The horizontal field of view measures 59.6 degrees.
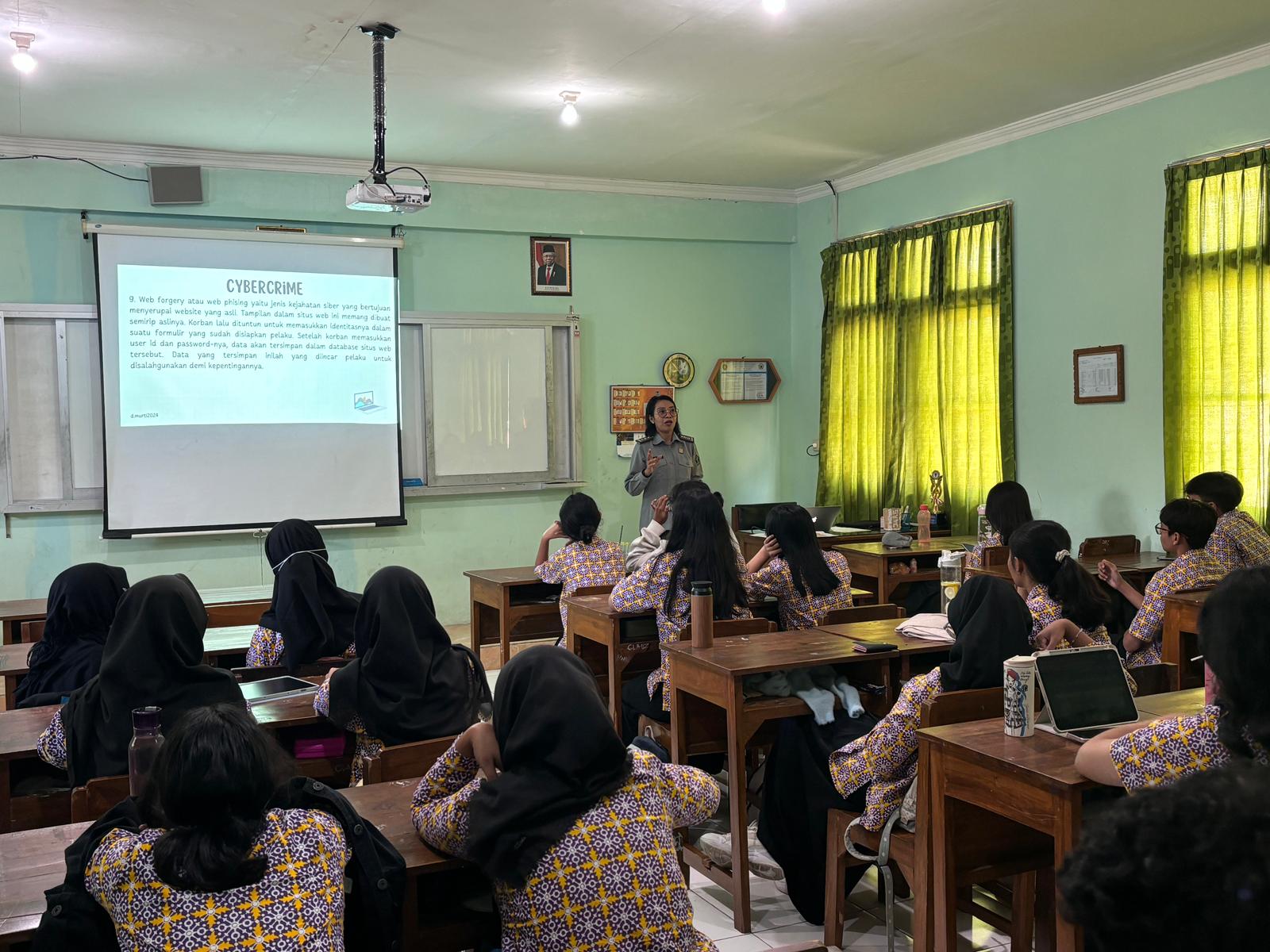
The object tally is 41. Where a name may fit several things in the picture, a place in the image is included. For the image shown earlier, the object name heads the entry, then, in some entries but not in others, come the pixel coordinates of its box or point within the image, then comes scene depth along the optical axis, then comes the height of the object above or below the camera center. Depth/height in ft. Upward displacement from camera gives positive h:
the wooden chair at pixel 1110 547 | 17.83 -1.79
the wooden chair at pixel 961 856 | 8.16 -3.23
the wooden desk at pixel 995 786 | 6.87 -2.27
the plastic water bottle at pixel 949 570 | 13.38 -1.60
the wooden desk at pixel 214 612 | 15.15 -2.14
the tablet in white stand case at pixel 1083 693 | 7.64 -1.78
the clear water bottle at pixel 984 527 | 18.63 -1.52
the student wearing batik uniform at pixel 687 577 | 12.91 -1.55
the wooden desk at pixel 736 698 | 10.32 -2.47
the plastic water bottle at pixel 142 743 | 6.96 -1.81
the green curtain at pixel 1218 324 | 17.16 +1.78
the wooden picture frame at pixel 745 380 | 27.61 +1.62
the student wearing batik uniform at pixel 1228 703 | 5.39 -1.33
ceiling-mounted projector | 17.12 +4.04
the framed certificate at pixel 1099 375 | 19.48 +1.12
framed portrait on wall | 25.55 +4.20
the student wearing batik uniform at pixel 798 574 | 13.47 -1.64
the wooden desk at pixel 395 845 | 5.87 -2.33
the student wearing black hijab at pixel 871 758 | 8.76 -2.73
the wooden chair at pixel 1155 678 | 9.32 -2.05
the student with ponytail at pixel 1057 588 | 10.16 -1.40
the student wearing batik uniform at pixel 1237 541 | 14.33 -1.40
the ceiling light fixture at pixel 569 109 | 18.95 +5.83
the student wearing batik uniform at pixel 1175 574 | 13.34 -1.71
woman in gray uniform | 21.98 -0.21
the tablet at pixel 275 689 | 10.34 -2.26
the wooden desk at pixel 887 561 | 19.34 -2.13
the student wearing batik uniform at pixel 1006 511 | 17.19 -1.12
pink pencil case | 9.99 -2.65
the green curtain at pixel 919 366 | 22.04 +1.61
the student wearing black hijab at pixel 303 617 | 12.71 -1.91
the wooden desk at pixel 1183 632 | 13.06 -2.35
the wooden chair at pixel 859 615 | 12.82 -2.02
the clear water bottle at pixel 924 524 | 20.75 -1.57
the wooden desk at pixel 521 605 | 17.71 -2.52
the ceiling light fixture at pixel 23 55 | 15.35 +5.78
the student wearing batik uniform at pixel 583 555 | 16.55 -1.61
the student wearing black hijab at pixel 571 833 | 5.79 -2.03
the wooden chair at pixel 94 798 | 7.39 -2.28
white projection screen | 21.79 +1.48
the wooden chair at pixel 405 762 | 7.89 -2.24
